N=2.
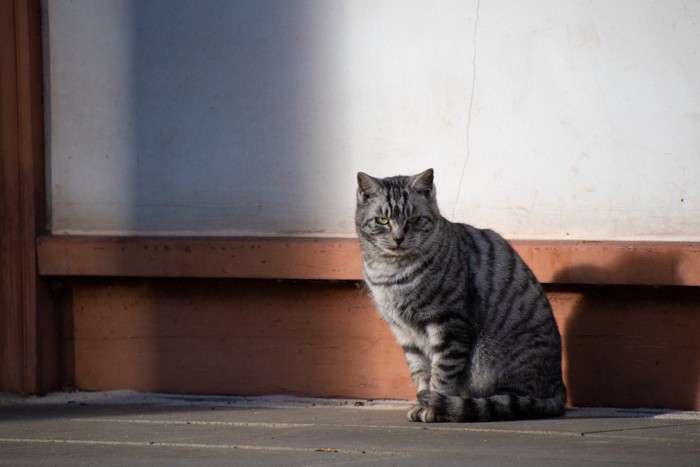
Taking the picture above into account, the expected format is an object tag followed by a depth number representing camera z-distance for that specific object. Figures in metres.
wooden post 12.27
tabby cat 10.58
